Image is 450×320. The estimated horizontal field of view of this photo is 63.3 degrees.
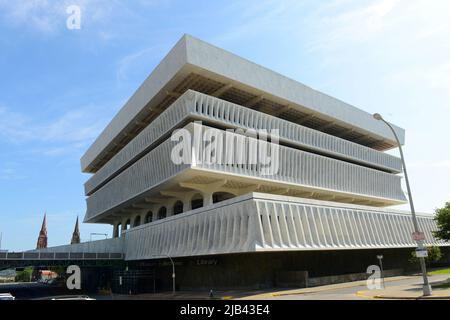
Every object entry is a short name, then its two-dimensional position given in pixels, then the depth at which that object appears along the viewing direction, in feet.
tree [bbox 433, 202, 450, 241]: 101.02
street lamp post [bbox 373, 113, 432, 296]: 63.93
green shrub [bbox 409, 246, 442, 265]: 152.76
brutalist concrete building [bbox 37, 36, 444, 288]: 112.06
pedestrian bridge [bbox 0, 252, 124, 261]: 151.43
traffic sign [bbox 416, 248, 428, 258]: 66.03
